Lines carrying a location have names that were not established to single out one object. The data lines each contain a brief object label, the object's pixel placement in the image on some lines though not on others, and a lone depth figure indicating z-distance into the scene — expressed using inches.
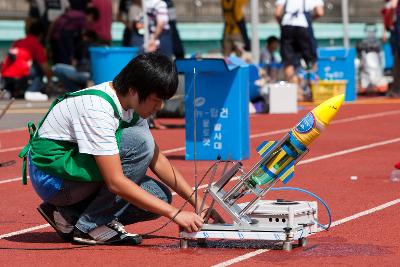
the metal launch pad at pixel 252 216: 291.7
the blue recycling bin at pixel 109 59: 705.0
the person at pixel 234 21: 935.0
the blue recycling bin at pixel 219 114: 501.7
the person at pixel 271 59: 933.2
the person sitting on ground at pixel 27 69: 877.8
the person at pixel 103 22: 973.8
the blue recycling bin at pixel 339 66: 866.8
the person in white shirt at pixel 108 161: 289.4
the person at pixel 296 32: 798.5
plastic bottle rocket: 281.0
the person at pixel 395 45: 871.3
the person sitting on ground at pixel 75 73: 860.0
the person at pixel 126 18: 846.5
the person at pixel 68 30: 965.8
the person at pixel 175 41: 794.7
